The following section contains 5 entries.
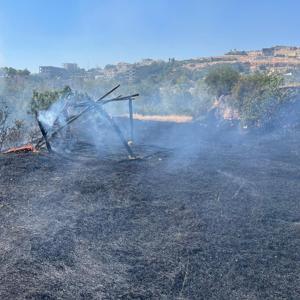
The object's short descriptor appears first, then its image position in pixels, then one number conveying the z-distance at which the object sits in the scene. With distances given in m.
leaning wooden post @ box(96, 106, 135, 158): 10.51
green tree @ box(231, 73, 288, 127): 16.13
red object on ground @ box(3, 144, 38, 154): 11.73
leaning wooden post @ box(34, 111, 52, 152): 10.78
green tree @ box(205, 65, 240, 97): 22.48
